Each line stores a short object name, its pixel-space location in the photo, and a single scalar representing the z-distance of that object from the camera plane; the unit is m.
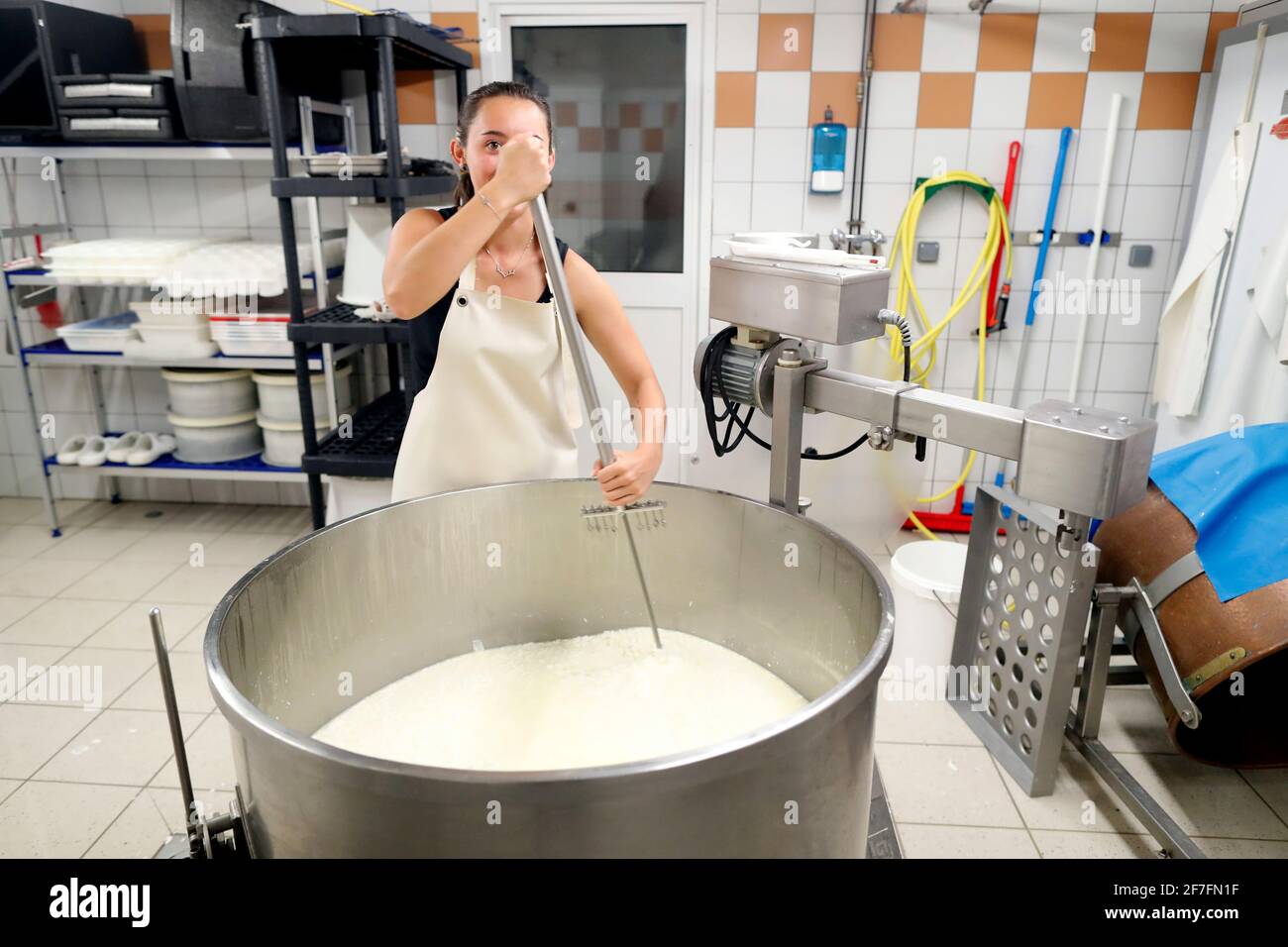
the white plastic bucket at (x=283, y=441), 3.18
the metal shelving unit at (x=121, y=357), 2.86
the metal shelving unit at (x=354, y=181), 2.40
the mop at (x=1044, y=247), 3.01
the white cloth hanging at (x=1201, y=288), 2.71
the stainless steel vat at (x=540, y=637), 0.76
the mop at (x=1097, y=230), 2.96
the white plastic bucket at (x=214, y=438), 3.25
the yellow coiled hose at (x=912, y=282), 3.07
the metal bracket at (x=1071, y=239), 3.13
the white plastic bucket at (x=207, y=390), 3.21
